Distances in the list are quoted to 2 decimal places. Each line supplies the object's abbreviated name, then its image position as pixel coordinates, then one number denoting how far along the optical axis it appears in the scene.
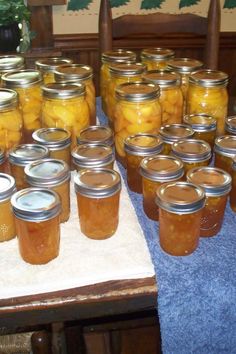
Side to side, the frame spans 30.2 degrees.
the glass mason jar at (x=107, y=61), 1.12
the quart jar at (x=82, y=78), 0.96
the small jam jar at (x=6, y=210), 0.65
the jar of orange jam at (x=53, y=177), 0.67
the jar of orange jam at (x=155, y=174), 0.69
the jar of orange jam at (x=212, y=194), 0.67
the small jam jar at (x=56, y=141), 0.79
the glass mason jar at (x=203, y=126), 0.88
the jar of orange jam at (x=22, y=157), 0.73
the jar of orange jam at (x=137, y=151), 0.78
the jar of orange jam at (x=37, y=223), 0.61
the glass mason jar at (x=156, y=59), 1.16
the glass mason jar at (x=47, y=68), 1.06
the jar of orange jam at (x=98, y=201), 0.66
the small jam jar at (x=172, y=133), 0.82
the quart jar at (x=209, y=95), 0.92
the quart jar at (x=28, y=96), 0.92
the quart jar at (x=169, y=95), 0.93
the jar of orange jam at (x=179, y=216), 0.62
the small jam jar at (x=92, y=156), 0.74
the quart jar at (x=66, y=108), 0.84
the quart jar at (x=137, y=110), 0.84
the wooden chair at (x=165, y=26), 1.52
